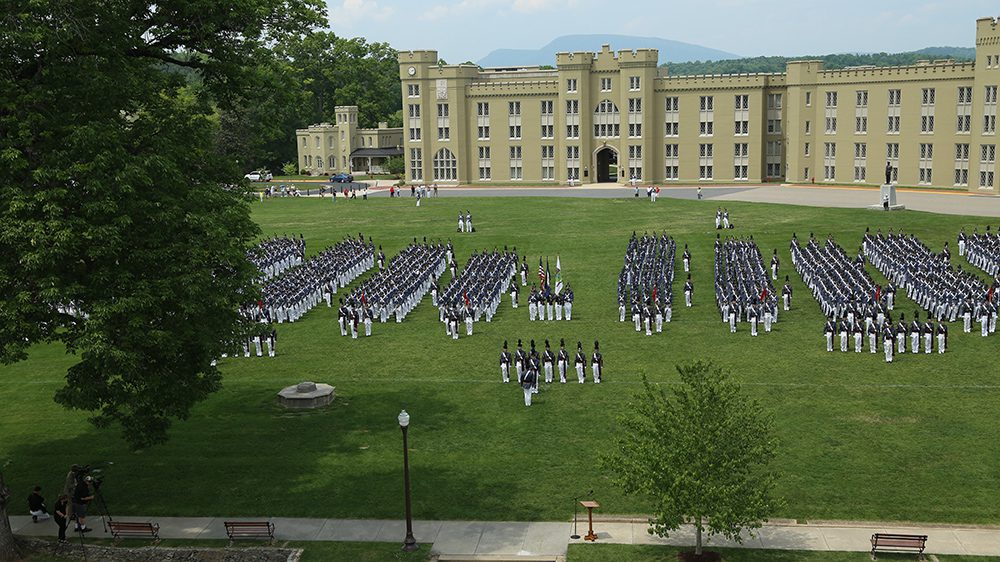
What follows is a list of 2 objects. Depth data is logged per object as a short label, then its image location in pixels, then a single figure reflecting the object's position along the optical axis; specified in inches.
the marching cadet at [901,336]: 1077.8
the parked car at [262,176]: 3865.7
